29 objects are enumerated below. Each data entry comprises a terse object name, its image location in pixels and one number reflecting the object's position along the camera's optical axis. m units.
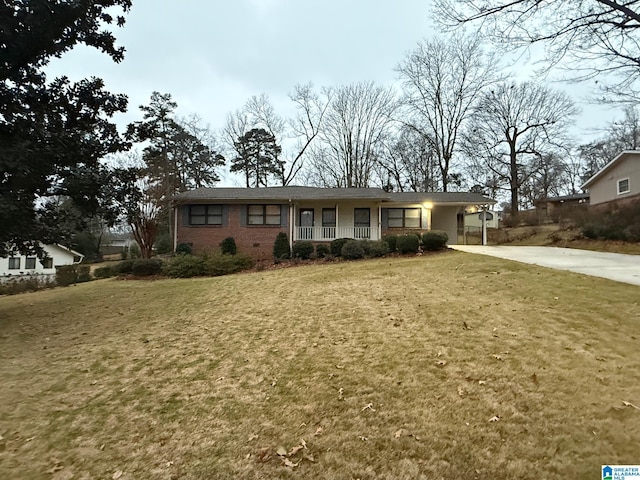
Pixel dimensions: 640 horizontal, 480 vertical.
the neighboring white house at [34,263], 28.02
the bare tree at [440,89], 28.22
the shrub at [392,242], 15.80
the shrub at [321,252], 16.52
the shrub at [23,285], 14.94
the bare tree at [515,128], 28.72
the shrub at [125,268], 14.73
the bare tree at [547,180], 30.83
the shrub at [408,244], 15.10
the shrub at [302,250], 16.39
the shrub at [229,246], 17.57
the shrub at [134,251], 25.78
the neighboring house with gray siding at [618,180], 19.86
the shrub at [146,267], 14.27
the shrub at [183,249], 17.68
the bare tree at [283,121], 31.39
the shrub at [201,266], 13.82
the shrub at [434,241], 15.11
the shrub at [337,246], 16.09
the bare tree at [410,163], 32.56
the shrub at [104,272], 15.62
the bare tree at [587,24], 6.95
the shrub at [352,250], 15.39
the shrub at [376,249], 15.45
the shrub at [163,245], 21.33
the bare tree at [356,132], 30.23
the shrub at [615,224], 15.08
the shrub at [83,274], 16.14
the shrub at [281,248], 17.06
